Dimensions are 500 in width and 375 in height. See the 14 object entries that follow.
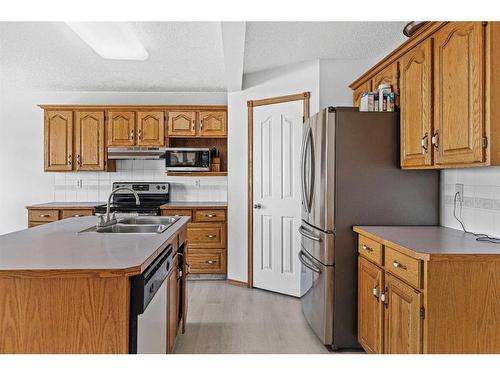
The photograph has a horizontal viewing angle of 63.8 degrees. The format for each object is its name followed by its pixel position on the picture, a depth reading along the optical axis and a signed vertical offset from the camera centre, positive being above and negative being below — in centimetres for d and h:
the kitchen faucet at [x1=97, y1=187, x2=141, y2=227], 258 -26
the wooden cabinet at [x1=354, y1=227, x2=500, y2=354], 178 -53
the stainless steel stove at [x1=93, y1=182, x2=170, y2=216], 482 -18
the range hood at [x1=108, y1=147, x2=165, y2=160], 480 +36
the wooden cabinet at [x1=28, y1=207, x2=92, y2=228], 457 -36
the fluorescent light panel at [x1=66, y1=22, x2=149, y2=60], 280 +111
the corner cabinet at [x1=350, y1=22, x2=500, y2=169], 183 +48
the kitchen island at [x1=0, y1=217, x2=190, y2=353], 144 -45
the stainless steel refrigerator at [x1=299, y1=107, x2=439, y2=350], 270 -8
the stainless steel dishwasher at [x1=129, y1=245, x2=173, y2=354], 151 -54
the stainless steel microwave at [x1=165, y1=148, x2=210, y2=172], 480 +28
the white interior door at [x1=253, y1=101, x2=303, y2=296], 402 -13
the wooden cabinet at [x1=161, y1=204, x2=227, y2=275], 459 -65
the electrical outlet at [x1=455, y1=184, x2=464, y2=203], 249 -4
